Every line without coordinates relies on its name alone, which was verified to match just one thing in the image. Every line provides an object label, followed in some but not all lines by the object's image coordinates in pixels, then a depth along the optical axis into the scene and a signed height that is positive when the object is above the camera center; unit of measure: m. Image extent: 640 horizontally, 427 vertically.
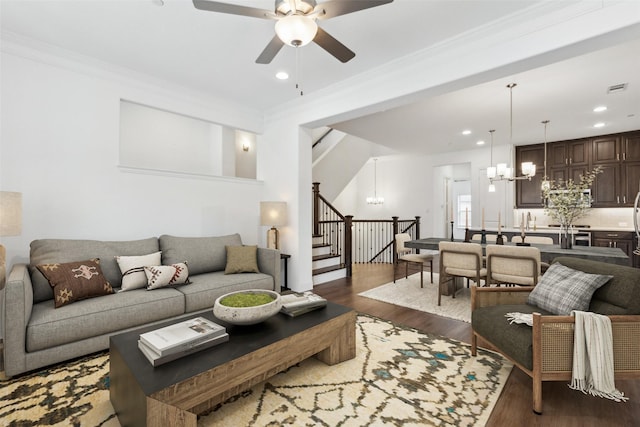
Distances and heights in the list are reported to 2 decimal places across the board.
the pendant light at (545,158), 4.02 +1.29
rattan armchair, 1.74 -0.77
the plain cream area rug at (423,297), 3.50 -1.14
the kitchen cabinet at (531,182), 6.74 +0.78
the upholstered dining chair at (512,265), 3.14 -0.57
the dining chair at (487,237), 4.79 -0.41
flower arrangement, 3.52 +0.14
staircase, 4.90 -0.88
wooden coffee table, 1.36 -0.82
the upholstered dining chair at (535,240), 4.31 -0.39
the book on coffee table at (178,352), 1.52 -0.74
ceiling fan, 1.79 +1.32
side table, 4.46 -0.96
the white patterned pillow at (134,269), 2.81 -0.52
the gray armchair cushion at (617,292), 1.84 -0.52
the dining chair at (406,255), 4.67 -0.68
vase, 3.57 -0.36
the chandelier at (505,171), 4.44 +0.68
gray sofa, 2.03 -0.72
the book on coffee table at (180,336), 1.57 -0.69
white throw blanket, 1.68 -0.84
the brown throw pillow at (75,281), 2.37 -0.54
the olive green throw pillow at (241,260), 3.52 -0.54
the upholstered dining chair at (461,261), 3.51 -0.58
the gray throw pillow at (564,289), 1.99 -0.55
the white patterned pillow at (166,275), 2.84 -0.59
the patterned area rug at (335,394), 1.69 -1.18
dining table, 3.14 -0.45
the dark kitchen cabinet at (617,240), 5.55 -0.51
